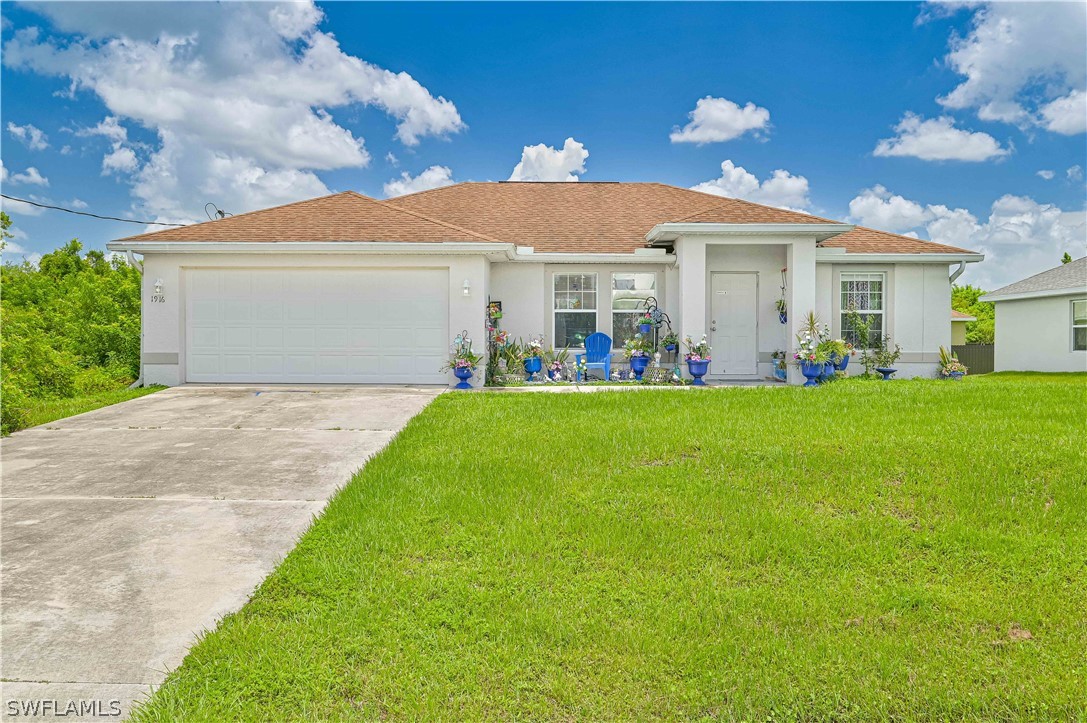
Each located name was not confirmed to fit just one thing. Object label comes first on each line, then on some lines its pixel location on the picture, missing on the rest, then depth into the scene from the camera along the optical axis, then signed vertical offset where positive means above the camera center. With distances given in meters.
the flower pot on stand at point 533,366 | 12.45 -0.25
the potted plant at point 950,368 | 13.29 -0.35
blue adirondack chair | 12.82 +0.06
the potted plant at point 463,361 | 11.23 -0.13
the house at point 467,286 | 11.56 +1.41
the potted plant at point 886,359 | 13.23 -0.14
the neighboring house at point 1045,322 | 16.52 +0.89
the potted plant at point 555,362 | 12.80 -0.18
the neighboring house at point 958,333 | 22.80 +0.74
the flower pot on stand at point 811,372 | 11.86 -0.38
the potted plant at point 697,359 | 11.95 -0.11
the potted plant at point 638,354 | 12.59 -0.01
